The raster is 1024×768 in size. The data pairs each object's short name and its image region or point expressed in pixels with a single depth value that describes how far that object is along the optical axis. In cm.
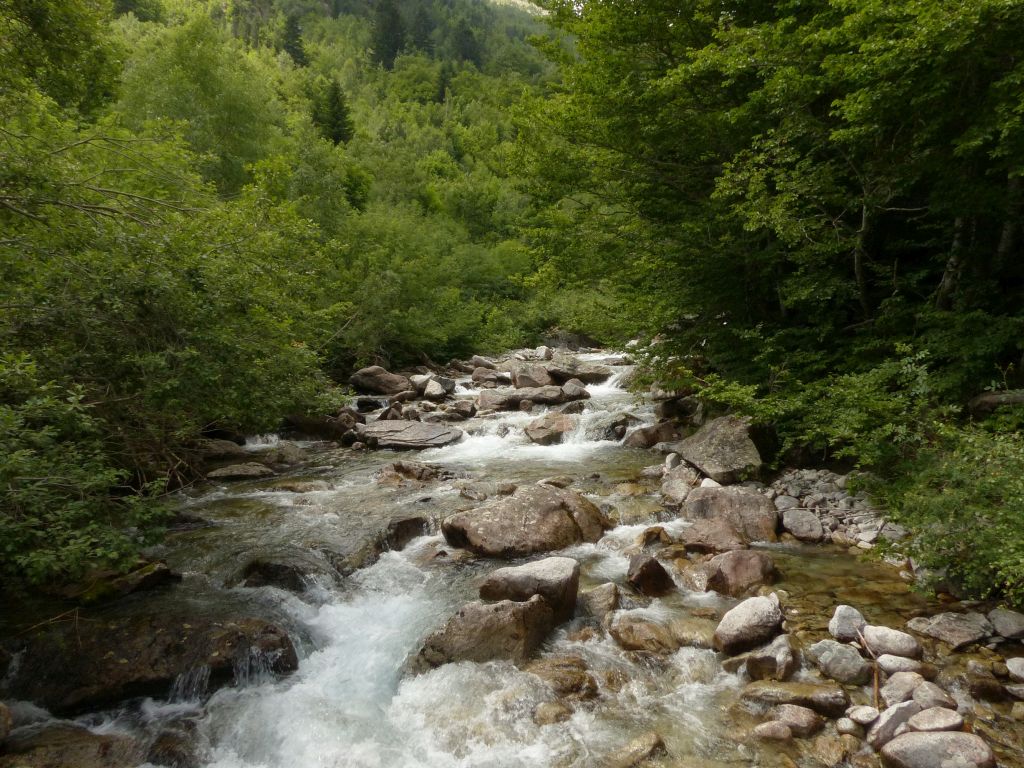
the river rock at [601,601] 621
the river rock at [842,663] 481
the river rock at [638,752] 418
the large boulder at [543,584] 611
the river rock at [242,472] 1130
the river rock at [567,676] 497
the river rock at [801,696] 450
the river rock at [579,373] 2062
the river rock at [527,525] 778
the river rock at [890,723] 411
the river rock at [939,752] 372
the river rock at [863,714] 429
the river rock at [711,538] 753
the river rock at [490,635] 548
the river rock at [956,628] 510
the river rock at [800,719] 432
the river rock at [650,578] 664
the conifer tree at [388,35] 9774
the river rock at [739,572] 654
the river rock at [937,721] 400
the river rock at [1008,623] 503
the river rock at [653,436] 1294
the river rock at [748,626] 542
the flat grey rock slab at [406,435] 1402
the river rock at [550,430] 1399
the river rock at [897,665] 477
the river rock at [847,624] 535
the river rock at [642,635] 557
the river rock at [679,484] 924
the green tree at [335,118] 4856
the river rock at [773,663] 493
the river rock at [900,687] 445
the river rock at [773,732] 429
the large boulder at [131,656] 490
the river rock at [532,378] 2009
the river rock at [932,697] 430
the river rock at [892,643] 496
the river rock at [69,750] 411
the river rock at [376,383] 2025
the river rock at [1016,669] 463
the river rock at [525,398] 1795
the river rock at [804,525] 780
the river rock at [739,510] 803
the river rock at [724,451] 962
